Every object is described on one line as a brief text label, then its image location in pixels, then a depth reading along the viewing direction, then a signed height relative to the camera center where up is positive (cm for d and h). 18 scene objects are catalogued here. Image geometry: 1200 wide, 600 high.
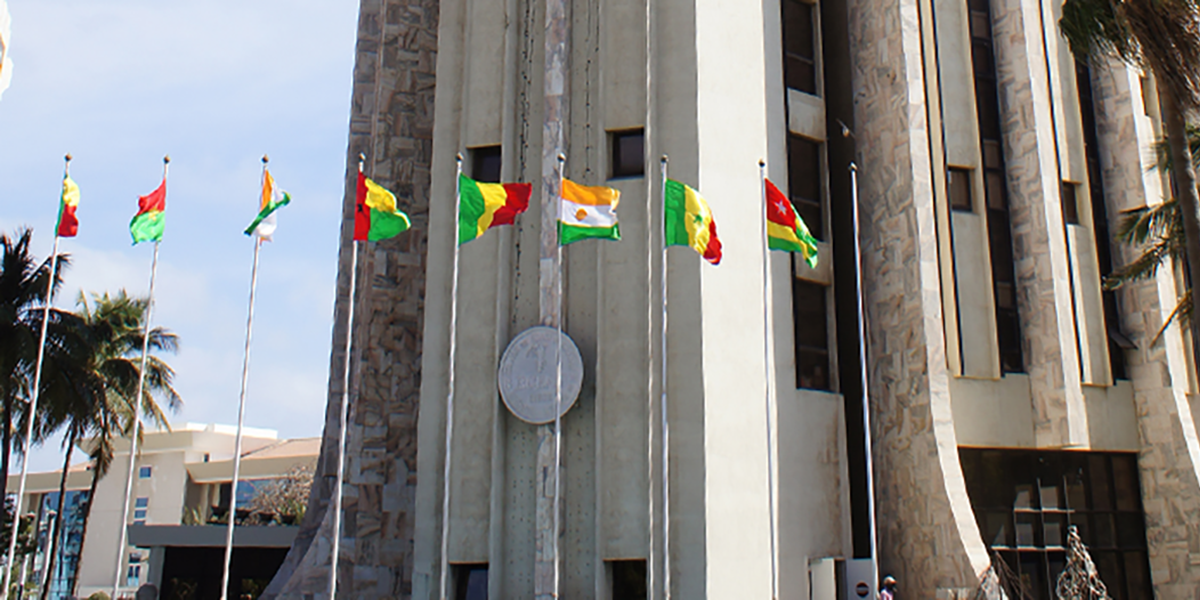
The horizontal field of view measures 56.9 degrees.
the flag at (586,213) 2019 +605
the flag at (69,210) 2238 +672
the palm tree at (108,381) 3497 +596
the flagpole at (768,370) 1998 +337
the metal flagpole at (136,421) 1984 +237
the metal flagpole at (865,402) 2120 +294
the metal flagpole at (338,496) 1955 +113
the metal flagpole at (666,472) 2067 +155
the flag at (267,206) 2077 +632
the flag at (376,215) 2052 +613
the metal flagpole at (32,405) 2141 +278
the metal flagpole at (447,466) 2133 +163
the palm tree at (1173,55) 1766 +788
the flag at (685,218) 2009 +596
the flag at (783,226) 2095 +607
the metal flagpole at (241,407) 1894 +256
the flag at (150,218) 2167 +643
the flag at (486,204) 2055 +633
